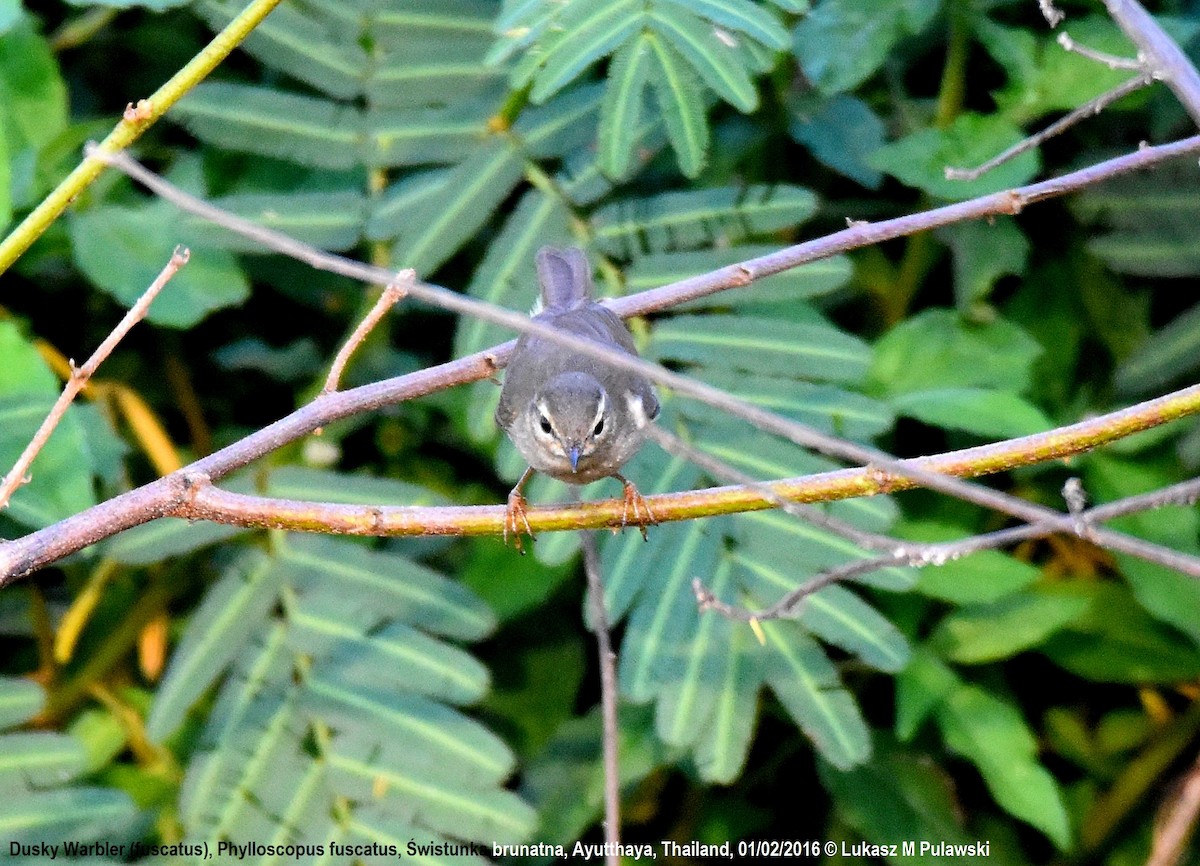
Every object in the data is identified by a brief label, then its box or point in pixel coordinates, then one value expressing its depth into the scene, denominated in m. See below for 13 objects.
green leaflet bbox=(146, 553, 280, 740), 6.32
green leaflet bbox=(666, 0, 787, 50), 5.46
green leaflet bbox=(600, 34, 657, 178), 5.58
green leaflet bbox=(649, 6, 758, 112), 5.54
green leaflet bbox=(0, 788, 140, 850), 5.77
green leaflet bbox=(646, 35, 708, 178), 5.56
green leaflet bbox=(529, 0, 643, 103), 5.46
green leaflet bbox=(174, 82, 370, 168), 6.59
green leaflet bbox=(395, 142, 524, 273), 6.65
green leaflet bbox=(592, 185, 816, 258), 6.41
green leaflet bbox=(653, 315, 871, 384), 6.21
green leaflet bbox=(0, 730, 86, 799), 5.86
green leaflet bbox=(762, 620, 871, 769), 5.70
